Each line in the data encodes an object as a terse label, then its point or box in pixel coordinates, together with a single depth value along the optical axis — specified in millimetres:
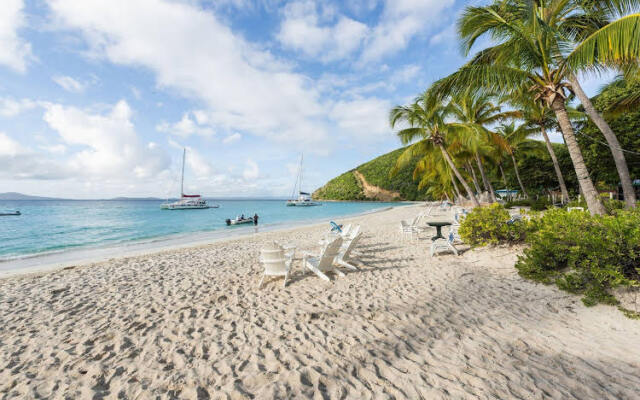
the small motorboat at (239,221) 23889
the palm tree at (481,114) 16081
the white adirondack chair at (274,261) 5000
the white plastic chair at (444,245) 6691
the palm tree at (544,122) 15051
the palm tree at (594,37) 4801
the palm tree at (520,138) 18500
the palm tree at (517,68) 5719
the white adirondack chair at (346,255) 5832
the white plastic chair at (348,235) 7156
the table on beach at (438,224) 8120
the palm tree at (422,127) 13443
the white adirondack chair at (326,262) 5191
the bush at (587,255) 3473
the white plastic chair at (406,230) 9812
